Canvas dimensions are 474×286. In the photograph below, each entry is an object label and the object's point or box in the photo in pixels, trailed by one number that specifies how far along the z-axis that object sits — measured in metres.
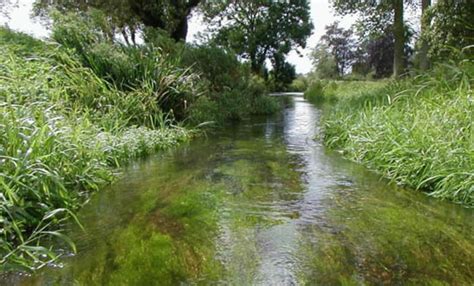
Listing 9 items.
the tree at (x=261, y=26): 29.59
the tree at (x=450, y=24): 7.53
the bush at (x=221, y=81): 8.90
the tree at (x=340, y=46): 36.22
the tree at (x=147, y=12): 11.26
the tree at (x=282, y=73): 34.06
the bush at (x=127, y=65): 6.19
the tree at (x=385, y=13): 10.66
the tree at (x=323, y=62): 35.99
